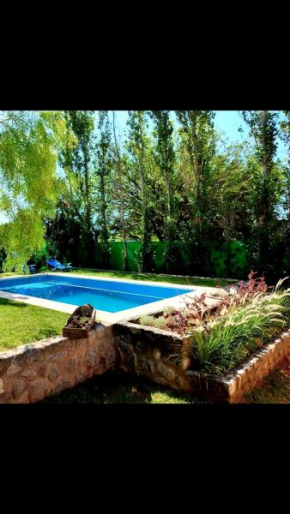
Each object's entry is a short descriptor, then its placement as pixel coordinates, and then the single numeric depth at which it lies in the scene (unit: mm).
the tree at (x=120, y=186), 15188
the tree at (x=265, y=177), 10430
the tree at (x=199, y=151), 12805
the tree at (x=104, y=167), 15641
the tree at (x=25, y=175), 6125
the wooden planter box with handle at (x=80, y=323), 4227
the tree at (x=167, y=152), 13383
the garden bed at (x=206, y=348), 3955
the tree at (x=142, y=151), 13984
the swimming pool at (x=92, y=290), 9688
